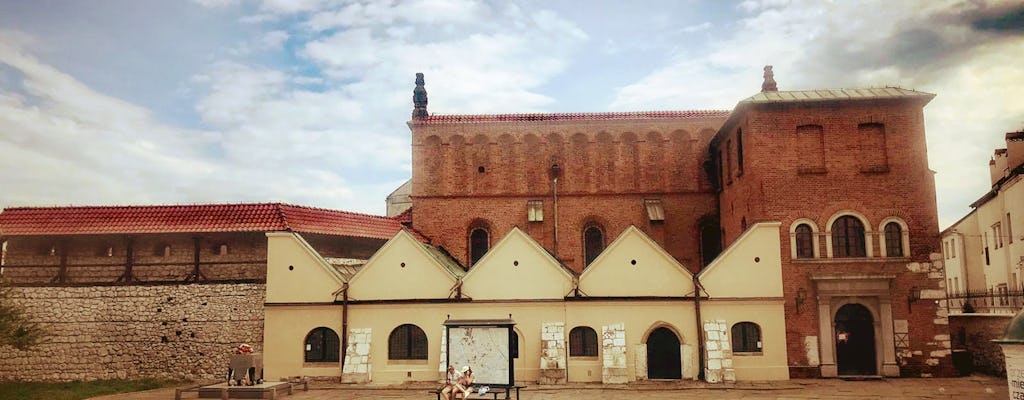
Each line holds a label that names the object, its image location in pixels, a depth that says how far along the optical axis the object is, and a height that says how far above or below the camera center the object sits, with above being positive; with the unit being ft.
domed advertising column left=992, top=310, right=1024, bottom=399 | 35.73 -2.29
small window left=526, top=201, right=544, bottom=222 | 116.78 +15.04
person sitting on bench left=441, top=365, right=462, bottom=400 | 62.44 -6.00
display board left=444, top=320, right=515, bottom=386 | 71.87 -3.51
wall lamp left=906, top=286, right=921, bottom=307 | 87.45 +1.06
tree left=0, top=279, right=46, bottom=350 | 84.17 -1.00
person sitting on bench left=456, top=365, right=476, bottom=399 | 62.95 -5.71
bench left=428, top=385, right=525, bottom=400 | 67.49 -7.03
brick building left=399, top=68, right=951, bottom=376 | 87.20 +10.28
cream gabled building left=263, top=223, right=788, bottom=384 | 86.79 +0.04
